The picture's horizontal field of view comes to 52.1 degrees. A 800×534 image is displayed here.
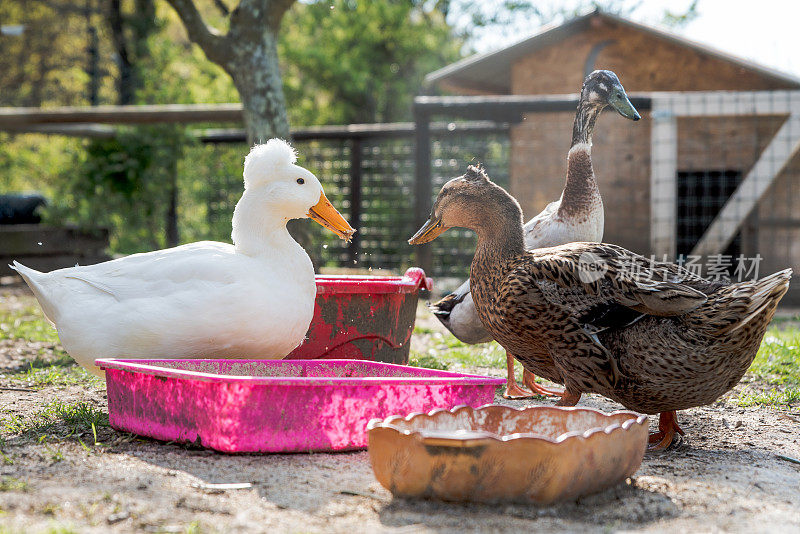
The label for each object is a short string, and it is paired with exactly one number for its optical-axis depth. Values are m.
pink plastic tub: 3.13
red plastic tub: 4.60
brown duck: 3.30
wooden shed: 9.28
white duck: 3.76
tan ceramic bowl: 2.54
